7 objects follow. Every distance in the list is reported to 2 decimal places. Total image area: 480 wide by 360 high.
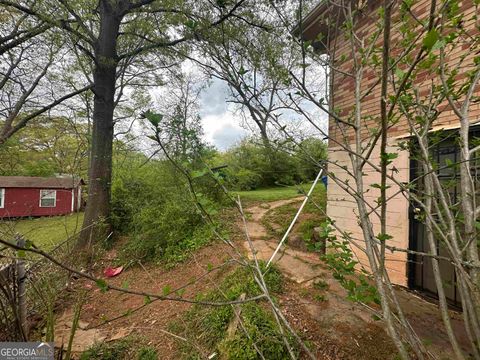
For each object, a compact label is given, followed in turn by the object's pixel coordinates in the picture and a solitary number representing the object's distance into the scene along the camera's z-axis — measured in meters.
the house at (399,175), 2.77
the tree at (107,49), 5.23
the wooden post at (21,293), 2.28
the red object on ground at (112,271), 4.55
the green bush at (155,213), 4.84
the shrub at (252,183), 12.11
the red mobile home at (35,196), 14.79
